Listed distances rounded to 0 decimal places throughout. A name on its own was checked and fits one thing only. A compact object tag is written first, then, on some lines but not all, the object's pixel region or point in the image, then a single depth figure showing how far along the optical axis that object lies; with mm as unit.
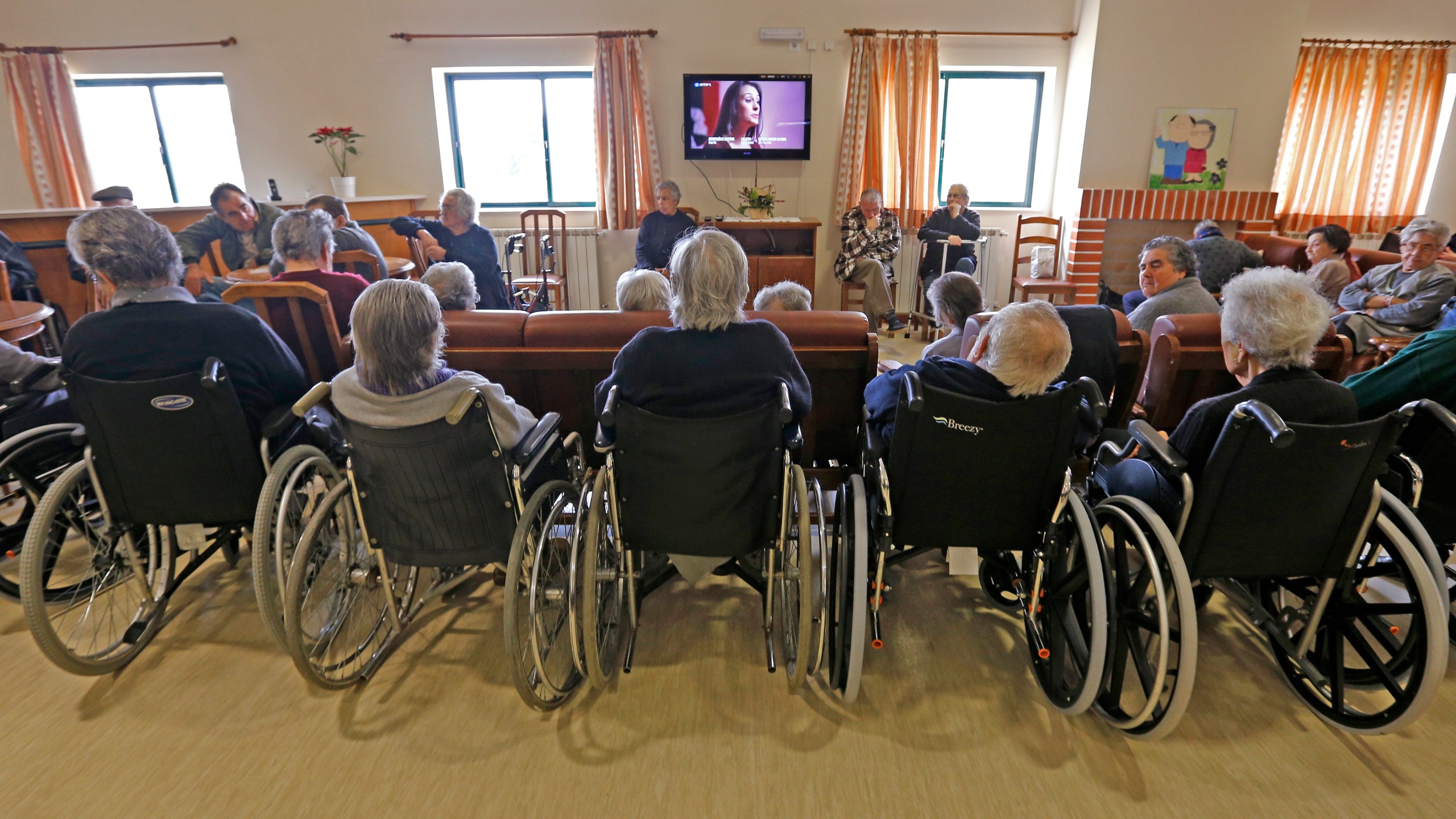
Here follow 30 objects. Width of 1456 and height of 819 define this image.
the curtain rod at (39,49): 5402
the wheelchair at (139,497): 1645
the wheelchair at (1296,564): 1386
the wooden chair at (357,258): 3348
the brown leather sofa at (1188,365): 2314
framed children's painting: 5277
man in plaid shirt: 5430
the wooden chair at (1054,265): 5160
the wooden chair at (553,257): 5246
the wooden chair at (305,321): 2305
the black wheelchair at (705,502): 1536
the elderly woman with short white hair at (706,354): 1619
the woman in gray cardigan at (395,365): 1542
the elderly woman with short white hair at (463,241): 4113
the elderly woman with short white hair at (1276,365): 1493
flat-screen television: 5500
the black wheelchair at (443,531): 1531
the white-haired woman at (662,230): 5277
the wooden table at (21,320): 2486
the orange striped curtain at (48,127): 5445
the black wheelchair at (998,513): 1489
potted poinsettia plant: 5438
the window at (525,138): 5820
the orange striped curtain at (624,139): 5445
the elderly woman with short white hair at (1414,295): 3375
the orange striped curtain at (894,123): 5477
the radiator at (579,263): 5930
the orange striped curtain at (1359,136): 5516
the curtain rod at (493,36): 5395
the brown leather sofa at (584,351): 2100
